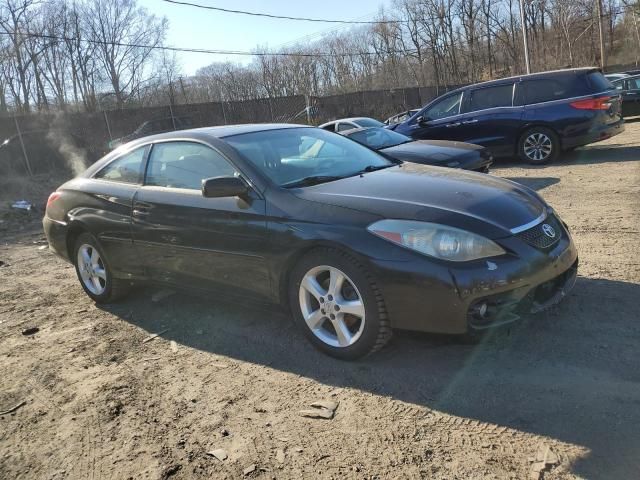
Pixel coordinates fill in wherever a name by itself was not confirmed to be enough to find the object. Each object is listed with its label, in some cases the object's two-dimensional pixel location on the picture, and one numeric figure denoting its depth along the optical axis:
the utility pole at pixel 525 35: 30.77
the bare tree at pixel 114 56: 49.31
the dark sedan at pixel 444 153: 7.64
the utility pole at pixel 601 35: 40.97
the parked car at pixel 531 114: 9.70
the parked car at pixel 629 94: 16.39
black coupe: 3.12
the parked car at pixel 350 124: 12.73
